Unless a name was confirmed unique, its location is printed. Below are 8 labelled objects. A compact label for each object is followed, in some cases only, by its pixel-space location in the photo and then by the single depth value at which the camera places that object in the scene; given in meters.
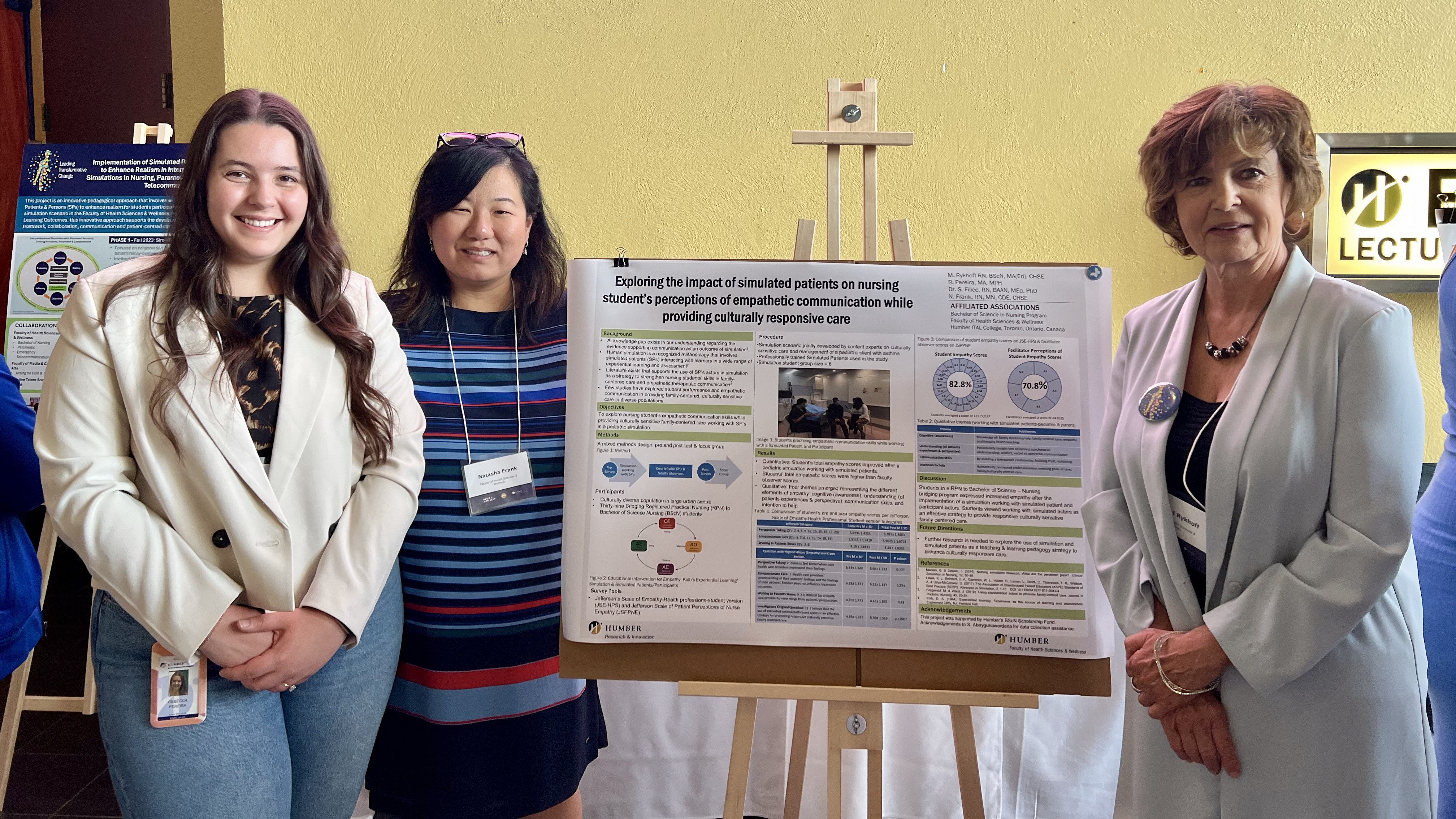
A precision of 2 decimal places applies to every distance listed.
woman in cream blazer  1.24
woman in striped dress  1.61
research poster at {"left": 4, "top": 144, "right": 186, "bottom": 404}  2.28
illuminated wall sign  2.41
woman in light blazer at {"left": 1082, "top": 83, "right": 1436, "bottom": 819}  1.17
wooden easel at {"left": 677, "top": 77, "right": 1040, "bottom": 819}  1.44
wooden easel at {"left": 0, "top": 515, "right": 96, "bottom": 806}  2.16
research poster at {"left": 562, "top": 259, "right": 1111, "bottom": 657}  1.44
